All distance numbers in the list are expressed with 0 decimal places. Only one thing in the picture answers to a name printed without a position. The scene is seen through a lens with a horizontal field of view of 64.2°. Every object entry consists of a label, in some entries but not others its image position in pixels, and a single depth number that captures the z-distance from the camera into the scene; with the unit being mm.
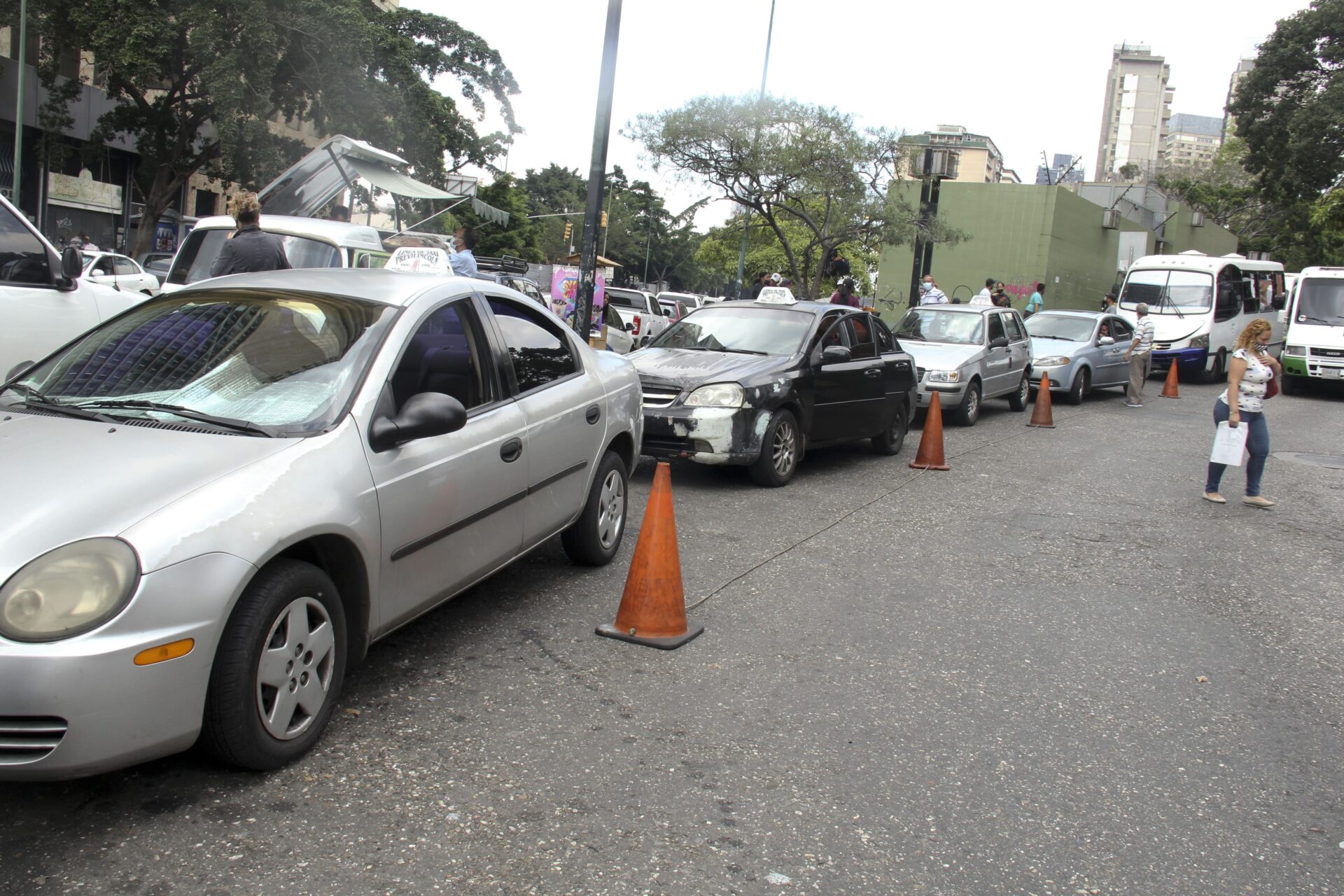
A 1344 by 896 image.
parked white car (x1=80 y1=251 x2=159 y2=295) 15977
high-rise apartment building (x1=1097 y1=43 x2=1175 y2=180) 179000
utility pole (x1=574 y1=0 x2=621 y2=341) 12188
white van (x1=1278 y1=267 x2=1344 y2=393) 20031
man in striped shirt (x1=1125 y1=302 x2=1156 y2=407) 17188
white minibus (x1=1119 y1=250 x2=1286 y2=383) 21766
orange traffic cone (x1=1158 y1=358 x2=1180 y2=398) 19203
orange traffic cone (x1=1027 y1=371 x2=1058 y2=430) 14000
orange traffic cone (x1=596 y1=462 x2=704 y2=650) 4816
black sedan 8320
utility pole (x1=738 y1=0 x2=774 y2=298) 29672
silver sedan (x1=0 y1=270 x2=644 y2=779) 2783
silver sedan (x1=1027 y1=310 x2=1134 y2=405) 16875
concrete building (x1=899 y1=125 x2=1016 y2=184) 166125
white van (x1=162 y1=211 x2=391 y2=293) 10289
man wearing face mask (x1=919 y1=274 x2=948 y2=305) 18995
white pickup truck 25047
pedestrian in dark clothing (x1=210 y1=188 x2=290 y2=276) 8148
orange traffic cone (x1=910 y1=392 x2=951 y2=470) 10250
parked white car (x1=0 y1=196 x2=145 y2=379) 6441
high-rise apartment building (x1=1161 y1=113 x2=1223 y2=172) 170150
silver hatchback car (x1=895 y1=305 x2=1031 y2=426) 13281
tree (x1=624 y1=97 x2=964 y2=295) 22047
